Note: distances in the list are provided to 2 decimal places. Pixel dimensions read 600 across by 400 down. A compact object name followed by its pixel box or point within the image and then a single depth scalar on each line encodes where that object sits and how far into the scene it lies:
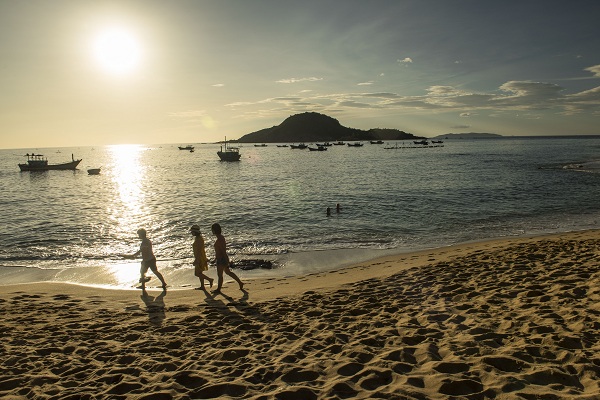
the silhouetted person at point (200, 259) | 10.88
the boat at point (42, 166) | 74.38
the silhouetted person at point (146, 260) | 11.09
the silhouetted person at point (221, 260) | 10.43
